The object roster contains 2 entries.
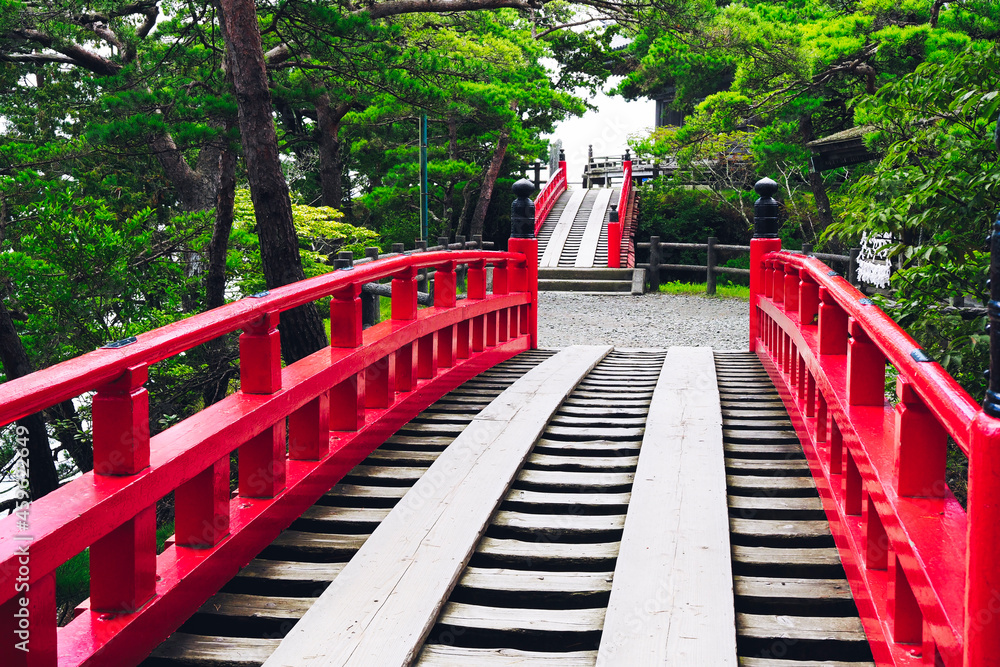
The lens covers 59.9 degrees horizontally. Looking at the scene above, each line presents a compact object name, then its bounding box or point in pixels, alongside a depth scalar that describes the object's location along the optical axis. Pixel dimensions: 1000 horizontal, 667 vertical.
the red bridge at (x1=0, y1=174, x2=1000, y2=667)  2.04
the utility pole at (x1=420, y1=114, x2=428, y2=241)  13.21
